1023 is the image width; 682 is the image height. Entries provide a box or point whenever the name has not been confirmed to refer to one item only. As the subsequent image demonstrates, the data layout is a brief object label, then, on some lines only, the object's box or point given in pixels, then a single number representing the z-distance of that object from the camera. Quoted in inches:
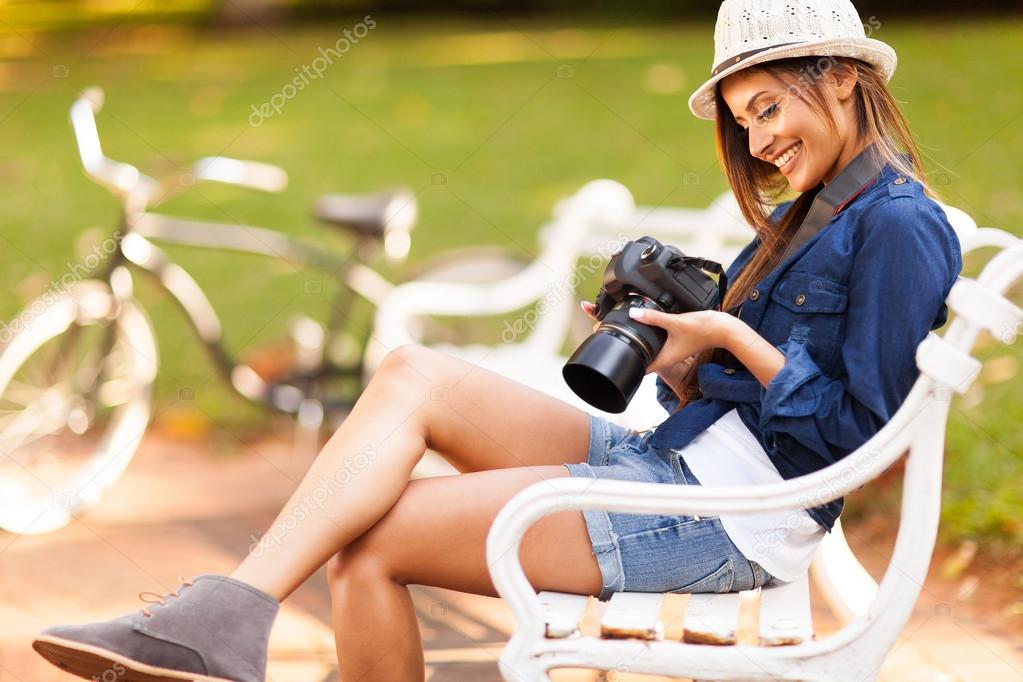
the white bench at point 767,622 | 201.4
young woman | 205.1
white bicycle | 266.5
